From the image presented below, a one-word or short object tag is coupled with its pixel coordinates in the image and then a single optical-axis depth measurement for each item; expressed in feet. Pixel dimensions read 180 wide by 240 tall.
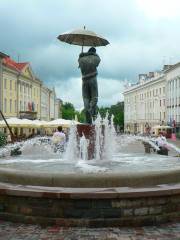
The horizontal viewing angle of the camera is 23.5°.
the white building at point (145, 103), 287.07
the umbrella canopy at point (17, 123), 121.33
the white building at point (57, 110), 435.12
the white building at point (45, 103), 316.81
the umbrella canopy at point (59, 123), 127.44
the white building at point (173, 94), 243.40
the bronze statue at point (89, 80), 40.91
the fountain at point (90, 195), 24.71
